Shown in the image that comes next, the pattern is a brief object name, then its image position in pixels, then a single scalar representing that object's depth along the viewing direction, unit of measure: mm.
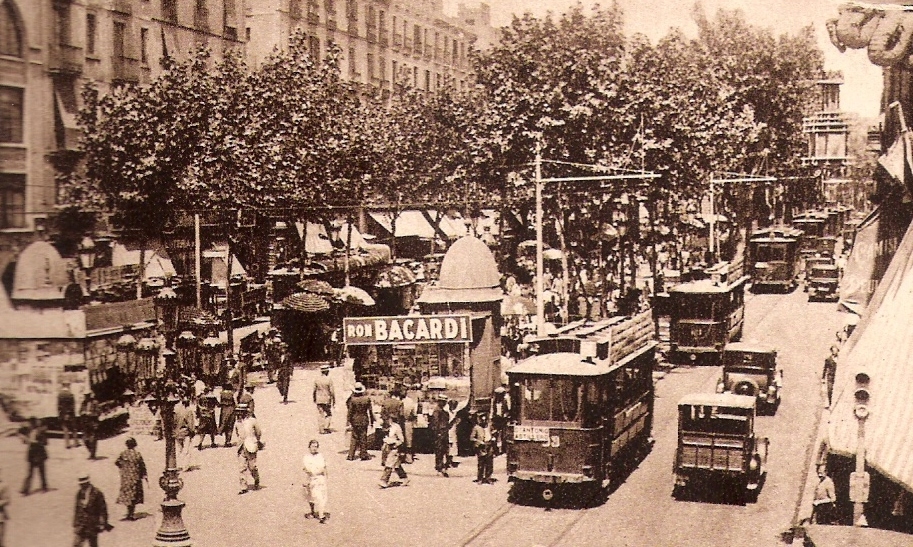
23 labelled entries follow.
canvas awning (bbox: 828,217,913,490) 12883
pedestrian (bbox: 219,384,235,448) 22609
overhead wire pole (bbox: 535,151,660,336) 26719
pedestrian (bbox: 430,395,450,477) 20719
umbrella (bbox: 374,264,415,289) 39188
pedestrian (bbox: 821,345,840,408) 24312
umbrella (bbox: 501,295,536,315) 33875
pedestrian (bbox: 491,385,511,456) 22031
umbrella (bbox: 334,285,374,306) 34978
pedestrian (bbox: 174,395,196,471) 20969
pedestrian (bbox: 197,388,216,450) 22312
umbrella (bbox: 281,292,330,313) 32438
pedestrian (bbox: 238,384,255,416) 20797
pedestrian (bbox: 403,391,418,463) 22016
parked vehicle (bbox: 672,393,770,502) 18828
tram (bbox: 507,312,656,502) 18391
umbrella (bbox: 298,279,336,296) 33312
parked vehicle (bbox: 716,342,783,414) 25750
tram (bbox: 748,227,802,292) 47219
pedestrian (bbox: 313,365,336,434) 23703
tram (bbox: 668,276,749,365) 31688
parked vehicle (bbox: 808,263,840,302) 43812
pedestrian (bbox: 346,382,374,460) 21438
